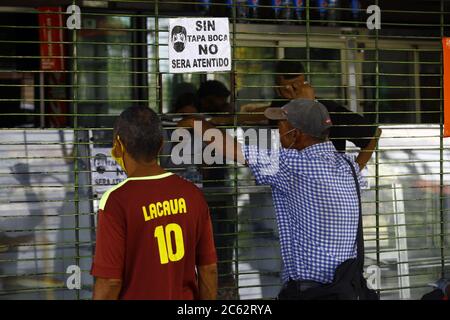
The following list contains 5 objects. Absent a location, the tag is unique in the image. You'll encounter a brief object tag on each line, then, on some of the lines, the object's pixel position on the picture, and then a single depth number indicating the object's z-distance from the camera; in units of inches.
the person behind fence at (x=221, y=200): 227.5
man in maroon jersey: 135.7
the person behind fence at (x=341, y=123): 231.5
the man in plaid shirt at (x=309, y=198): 166.4
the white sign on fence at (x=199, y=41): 213.6
